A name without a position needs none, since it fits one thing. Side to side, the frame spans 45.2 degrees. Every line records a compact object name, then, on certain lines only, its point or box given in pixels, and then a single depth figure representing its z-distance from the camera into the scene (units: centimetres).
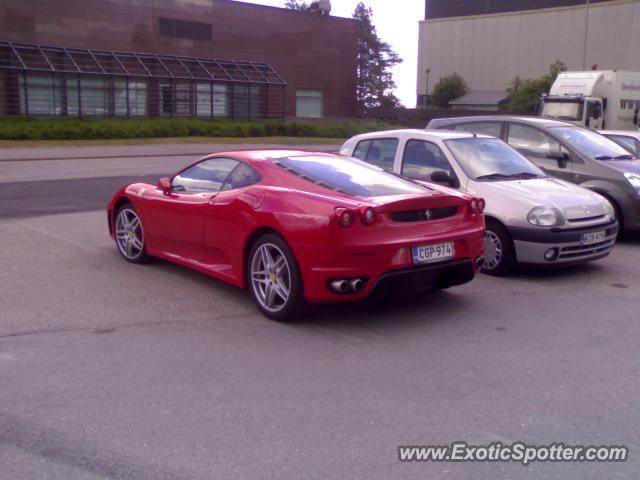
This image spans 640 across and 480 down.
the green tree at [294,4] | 8982
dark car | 997
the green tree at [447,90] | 6412
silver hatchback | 784
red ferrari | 592
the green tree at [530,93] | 4775
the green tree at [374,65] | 8331
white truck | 2303
